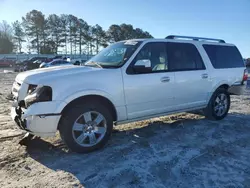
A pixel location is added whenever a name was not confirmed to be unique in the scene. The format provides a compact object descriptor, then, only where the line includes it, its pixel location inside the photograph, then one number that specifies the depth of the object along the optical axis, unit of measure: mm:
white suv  3010
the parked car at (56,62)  21521
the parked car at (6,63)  35721
